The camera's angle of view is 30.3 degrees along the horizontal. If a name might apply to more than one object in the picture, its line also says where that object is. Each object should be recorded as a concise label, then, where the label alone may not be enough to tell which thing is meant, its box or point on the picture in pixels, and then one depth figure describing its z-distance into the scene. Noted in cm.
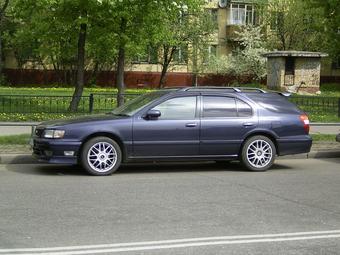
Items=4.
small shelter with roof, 3294
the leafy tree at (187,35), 4641
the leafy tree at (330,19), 2403
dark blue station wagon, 1059
